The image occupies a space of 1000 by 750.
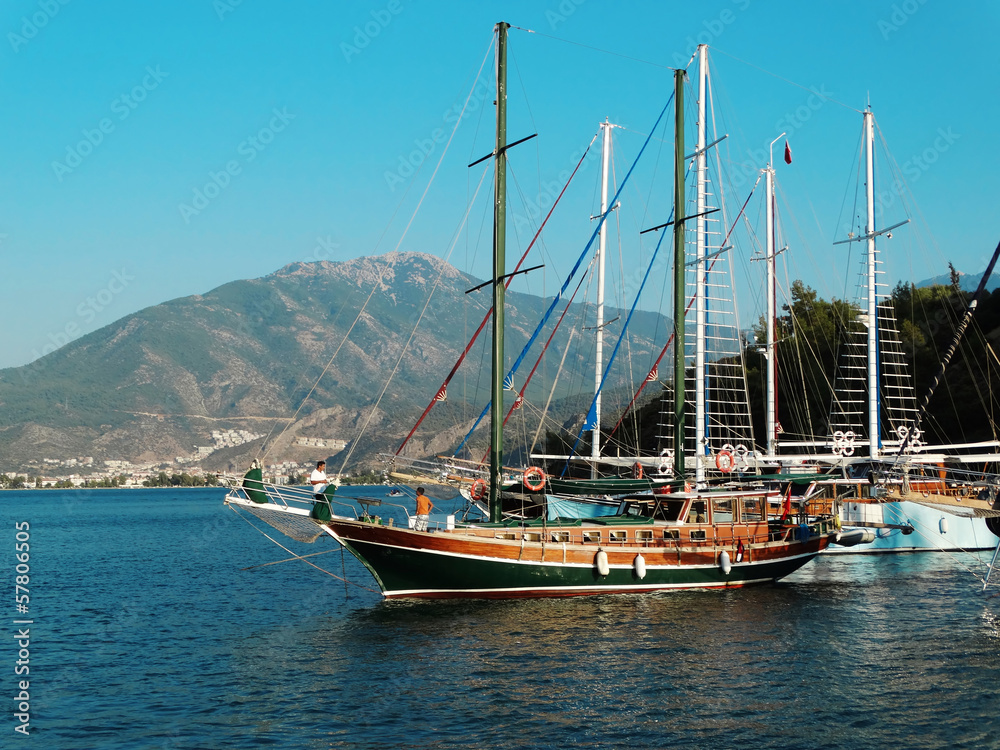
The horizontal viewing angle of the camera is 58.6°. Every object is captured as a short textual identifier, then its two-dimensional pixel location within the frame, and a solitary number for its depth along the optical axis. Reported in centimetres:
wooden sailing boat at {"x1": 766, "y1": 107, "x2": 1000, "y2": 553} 4728
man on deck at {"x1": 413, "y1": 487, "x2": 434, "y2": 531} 3325
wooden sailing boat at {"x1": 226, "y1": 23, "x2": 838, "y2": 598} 3288
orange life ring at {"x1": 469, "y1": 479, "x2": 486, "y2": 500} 4016
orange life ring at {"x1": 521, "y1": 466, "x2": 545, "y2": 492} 3650
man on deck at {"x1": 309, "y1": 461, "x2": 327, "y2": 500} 3306
